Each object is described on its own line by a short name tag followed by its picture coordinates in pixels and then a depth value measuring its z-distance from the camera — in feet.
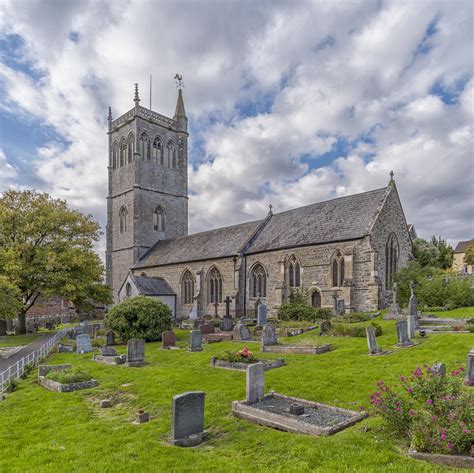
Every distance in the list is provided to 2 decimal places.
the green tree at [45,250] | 87.66
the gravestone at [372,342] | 42.27
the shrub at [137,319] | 68.64
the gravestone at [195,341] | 55.83
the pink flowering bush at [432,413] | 18.49
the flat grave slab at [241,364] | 40.57
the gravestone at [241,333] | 63.41
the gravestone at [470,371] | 28.73
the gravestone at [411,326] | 49.16
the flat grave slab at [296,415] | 22.91
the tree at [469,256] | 164.35
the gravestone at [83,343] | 60.95
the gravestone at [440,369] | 25.45
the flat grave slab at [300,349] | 46.83
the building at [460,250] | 260.42
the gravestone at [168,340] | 60.34
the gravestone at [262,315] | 77.25
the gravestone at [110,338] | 67.36
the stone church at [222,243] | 85.61
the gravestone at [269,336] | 52.95
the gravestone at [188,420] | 22.59
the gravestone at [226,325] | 77.20
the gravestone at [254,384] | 27.66
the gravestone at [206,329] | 73.26
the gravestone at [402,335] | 45.37
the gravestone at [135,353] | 46.92
